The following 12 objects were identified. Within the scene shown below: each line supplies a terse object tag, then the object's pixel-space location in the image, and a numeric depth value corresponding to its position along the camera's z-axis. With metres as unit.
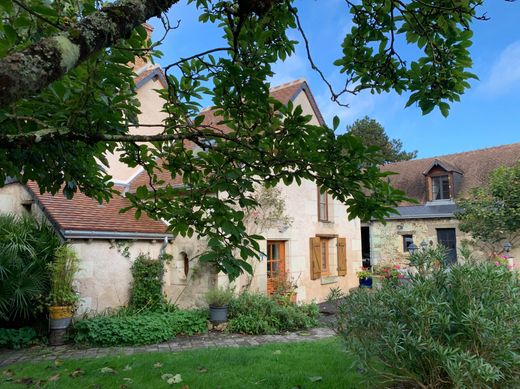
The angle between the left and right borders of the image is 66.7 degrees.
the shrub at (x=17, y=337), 7.22
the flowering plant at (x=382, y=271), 13.43
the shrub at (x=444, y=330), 2.65
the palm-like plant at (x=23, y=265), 7.27
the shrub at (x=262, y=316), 8.25
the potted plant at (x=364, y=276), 14.27
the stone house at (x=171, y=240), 8.56
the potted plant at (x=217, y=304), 8.54
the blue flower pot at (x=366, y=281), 14.93
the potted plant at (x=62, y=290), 7.50
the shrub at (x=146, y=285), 8.95
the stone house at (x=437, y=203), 17.66
